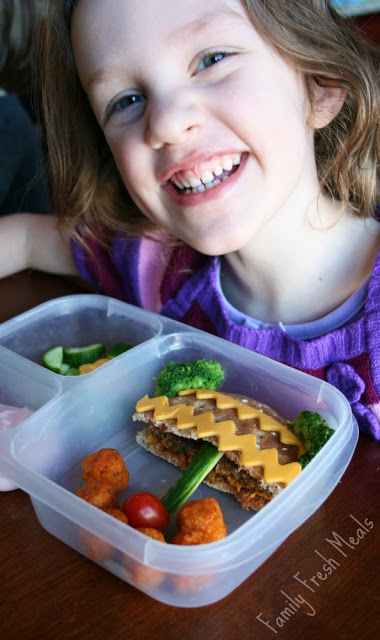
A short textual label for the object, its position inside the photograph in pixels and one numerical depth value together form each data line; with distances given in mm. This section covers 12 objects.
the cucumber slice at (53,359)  443
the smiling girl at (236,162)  378
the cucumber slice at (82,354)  453
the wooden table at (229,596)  284
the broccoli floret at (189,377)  390
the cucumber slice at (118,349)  442
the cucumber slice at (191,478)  342
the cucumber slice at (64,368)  439
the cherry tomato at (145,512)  322
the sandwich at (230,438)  337
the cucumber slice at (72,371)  437
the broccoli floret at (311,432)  339
